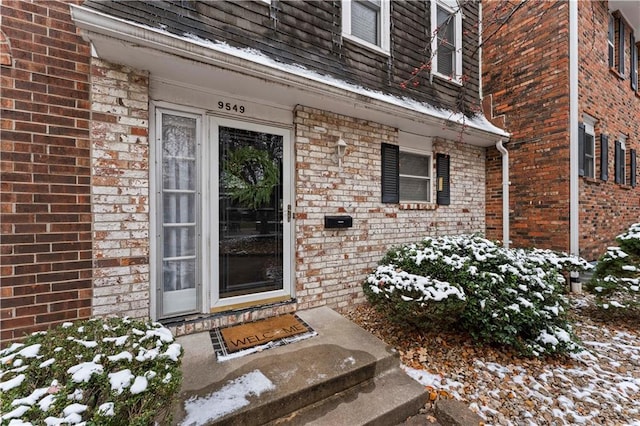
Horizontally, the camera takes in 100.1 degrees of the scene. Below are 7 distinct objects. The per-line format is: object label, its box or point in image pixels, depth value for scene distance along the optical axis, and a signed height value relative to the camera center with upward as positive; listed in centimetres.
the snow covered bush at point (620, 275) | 369 -91
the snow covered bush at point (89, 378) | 116 -82
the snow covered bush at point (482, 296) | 282 -92
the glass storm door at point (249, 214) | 313 -3
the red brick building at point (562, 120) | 491 +185
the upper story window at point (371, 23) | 427 +310
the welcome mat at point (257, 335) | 256 -131
